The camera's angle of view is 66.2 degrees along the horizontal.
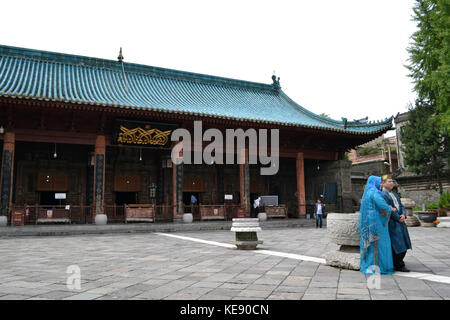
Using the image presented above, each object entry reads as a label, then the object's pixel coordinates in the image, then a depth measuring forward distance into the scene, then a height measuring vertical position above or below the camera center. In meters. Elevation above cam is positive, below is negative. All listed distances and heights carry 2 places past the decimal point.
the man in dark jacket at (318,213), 13.14 -0.62
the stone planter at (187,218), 13.55 -0.76
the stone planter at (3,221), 10.93 -0.62
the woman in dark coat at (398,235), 4.55 -0.53
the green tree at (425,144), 22.00 +3.25
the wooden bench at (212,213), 14.24 -0.60
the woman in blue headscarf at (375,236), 4.41 -0.51
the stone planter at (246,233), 7.07 -0.73
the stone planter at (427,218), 13.27 -0.89
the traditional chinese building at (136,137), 12.45 +2.52
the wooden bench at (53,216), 12.06 -0.53
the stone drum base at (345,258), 4.67 -0.86
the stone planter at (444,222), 12.69 -1.02
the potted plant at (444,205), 14.98 -0.45
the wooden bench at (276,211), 15.54 -0.62
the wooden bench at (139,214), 12.80 -0.55
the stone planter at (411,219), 13.67 -0.94
